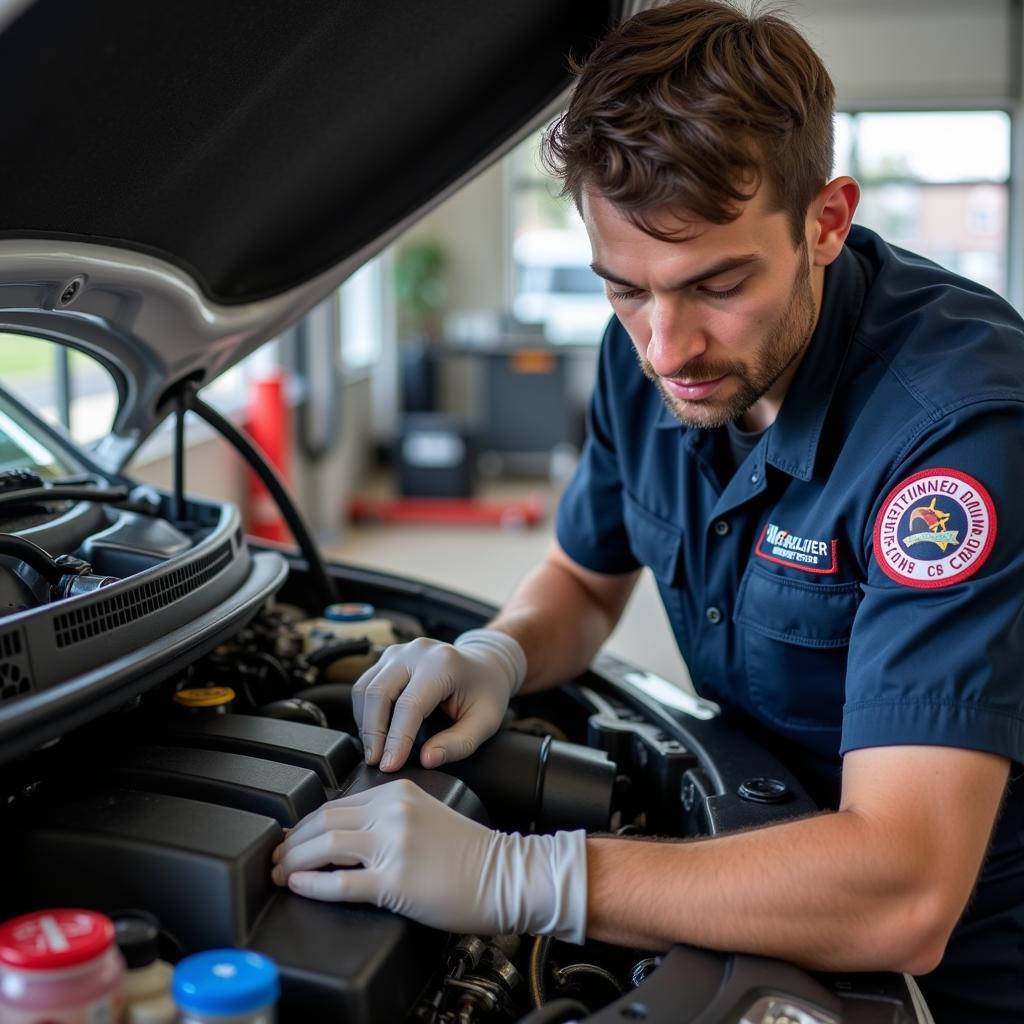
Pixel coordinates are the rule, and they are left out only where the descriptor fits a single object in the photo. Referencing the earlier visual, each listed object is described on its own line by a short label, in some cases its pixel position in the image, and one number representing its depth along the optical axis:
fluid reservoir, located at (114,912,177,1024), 0.72
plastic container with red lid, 0.67
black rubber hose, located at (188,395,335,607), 1.65
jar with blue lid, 0.70
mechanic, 0.91
